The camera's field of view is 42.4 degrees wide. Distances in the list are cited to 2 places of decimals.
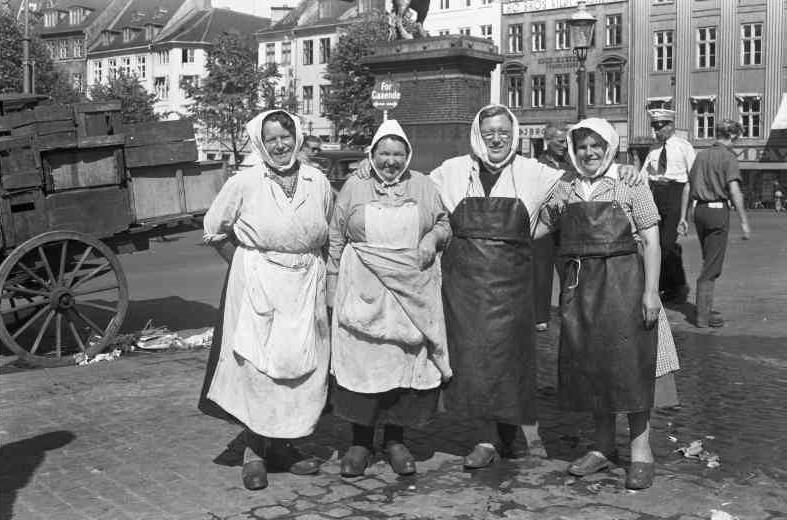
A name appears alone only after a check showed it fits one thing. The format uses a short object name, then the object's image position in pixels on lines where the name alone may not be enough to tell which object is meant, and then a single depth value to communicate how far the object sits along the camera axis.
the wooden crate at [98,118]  8.69
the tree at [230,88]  56.16
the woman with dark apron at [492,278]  5.27
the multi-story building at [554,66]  56.97
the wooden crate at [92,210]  8.59
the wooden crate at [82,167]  8.60
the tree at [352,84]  53.69
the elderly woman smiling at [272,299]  5.15
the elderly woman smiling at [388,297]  5.19
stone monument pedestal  17.16
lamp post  20.80
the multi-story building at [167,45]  80.88
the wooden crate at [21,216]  8.34
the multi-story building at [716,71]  51.09
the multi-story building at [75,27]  91.00
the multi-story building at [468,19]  62.25
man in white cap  11.09
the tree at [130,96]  57.88
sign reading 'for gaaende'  17.53
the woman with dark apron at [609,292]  5.04
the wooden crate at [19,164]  8.33
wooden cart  8.40
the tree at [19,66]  43.06
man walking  9.99
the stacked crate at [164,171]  8.98
